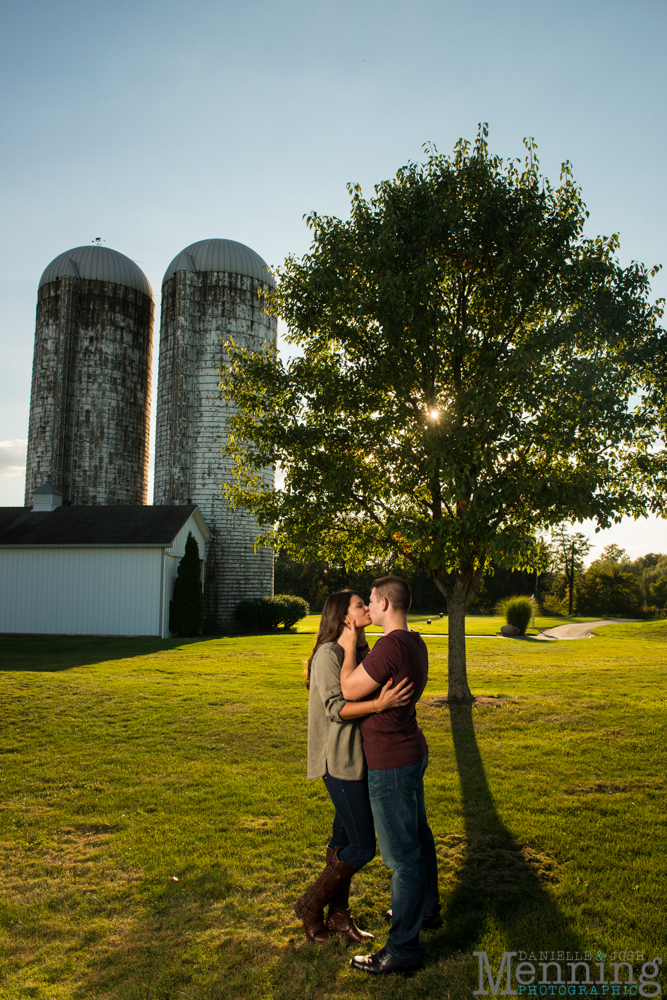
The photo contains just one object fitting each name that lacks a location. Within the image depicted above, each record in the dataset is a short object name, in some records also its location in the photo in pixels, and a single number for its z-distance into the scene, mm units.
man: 3287
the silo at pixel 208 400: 27188
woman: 3463
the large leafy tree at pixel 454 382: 8516
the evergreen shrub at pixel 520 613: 28328
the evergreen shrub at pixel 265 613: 27203
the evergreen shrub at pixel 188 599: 22938
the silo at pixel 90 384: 28266
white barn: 22047
